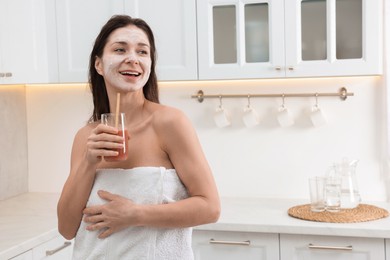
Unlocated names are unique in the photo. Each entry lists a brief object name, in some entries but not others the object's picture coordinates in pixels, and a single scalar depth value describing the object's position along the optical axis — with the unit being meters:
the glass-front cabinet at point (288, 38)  2.78
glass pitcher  2.79
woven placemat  2.60
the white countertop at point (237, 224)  2.45
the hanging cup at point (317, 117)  3.09
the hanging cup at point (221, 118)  3.22
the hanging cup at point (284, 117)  3.14
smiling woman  1.40
